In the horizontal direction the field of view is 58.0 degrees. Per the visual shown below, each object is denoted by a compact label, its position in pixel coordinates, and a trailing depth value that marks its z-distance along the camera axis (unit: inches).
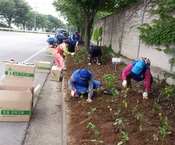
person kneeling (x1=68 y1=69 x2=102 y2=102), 134.8
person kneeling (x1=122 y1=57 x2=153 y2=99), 134.8
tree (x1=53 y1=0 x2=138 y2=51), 348.0
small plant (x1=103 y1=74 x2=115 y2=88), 150.1
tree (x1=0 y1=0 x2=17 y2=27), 1781.5
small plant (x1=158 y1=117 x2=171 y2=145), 77.4
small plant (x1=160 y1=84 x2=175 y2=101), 131.9
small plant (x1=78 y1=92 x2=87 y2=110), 129.9
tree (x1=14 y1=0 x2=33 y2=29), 2056.8
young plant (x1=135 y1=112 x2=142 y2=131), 93.4
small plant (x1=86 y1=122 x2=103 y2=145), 82.8
